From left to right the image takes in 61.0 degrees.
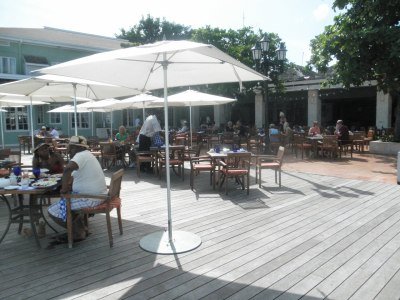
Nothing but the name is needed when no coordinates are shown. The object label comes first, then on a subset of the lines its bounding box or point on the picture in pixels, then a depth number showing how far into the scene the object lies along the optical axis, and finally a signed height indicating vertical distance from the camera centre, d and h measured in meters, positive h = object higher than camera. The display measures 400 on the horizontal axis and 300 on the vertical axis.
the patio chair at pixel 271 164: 6.97 -0.72
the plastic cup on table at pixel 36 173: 4.40 -0.55
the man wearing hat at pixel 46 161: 5.20 -0.47
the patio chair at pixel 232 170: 6.32 -0.80
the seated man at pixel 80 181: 3.88 -0.60
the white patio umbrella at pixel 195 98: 9.23 +0.86
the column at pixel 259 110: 22.73 +1.23
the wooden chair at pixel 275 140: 11.78 -0.42
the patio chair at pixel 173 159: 8.03 -0.74
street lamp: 18.16 +3.54
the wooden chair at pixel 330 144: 10.88 -0.54
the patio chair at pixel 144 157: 8.46 -0.70
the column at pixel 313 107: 20.67 +1.25
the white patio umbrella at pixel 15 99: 9.91 +0.96
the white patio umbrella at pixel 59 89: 6.22 +0.88
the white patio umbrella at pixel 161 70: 3.53 +0.77
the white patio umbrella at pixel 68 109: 13.48 +0.86
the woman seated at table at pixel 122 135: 10.91 -0.18
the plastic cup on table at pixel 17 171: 4.44 -0.53
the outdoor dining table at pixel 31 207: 3.75 -0.93
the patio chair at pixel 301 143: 11.35 -0.52
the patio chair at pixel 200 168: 6.94 -0.81
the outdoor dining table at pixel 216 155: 6.78 -0.54
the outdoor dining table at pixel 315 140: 11.29 -0.44
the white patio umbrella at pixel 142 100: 10.44 +0.93
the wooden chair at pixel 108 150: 9.30 -0.56
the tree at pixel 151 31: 31.00 +9.37
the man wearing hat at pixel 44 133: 13.56 -0.10
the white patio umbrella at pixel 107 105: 11.47 +0.87
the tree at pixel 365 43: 10.83 +2.79
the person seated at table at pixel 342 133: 11.47 -0.20
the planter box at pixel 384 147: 12.32 -0.77
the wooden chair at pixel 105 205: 3.86 -0.89
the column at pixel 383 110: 18.22 +0.90
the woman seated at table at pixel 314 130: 12.19 -0.09
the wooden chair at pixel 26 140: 14.25 -0.39
